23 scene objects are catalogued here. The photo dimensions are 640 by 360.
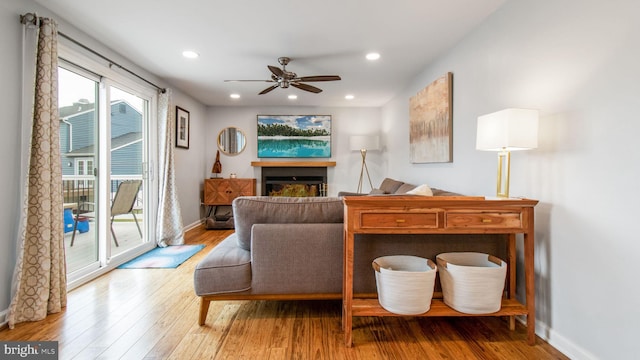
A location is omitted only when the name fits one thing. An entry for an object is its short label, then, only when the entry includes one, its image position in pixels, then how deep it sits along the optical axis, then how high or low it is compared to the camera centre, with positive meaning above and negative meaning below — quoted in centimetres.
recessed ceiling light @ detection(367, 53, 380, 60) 327 +133
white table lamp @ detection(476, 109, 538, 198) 173 +28
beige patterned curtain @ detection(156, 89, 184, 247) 401 -14
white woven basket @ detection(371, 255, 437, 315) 172 -65
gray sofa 194 -50
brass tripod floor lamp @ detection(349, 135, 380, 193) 573 +66
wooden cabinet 548 -26
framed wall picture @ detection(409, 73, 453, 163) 305 +63
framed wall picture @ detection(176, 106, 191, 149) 464 +77
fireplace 606 -9
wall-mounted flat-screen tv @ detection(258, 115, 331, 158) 603 +81
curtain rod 211 +114
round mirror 603 +70
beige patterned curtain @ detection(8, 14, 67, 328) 205 -24
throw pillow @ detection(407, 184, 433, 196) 223 -10
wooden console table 176 -25
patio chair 337 -28
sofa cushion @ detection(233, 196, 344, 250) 199 -23
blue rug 323 -96
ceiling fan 325 +108
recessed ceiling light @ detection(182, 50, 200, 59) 321 +131
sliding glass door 275 +7
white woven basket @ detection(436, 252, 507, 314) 174 -64
